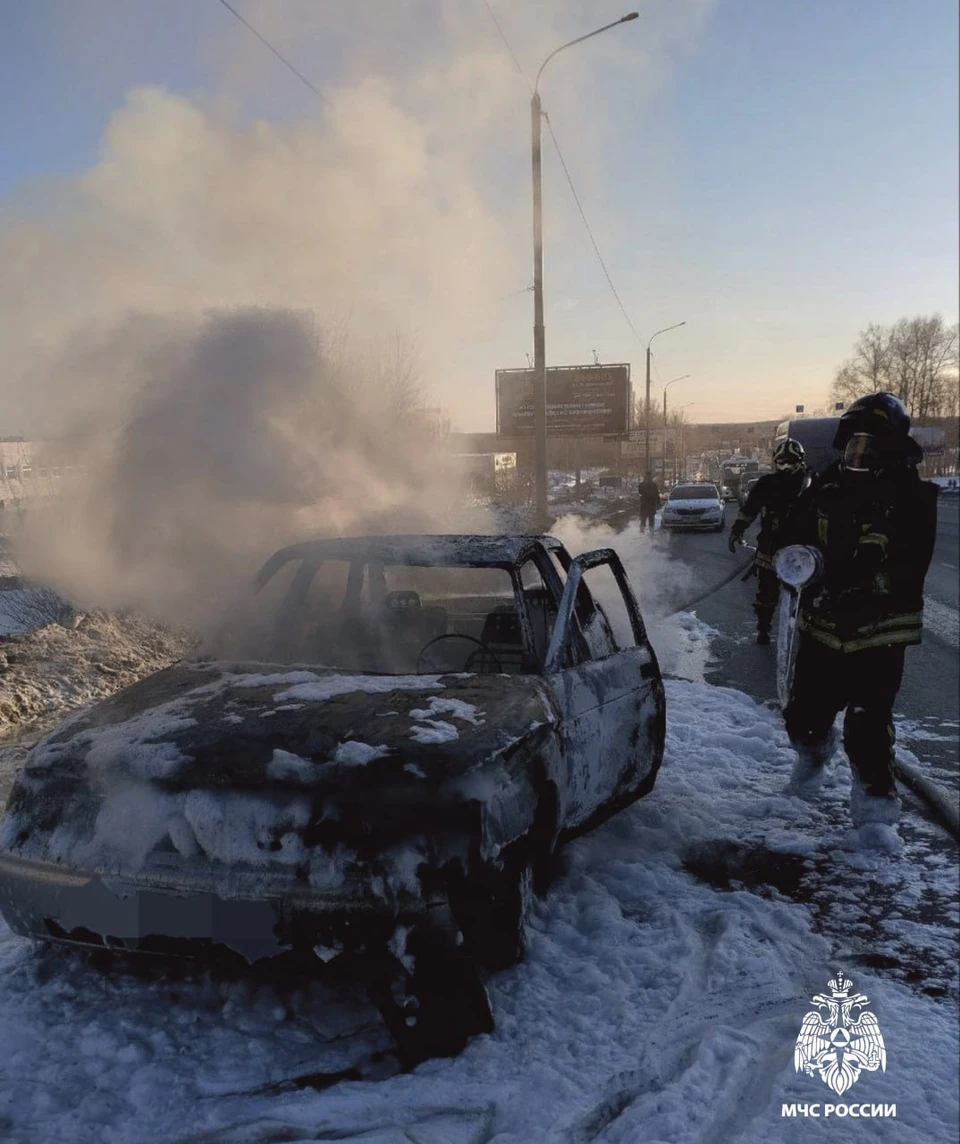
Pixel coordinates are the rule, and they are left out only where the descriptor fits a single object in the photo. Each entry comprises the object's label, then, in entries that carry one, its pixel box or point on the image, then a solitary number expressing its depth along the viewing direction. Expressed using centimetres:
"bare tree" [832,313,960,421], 6562
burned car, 211
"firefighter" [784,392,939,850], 361
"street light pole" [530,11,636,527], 1484
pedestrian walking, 2445
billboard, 3609
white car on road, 2319
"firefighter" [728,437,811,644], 743
